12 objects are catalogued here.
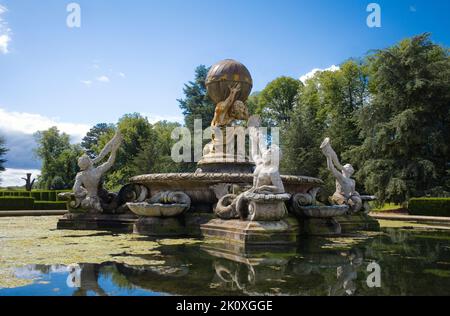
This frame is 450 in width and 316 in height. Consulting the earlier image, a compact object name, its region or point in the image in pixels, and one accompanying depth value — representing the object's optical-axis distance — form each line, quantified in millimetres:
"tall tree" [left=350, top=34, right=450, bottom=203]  25828
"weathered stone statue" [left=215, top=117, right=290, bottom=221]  8133
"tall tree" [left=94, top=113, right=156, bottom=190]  43500
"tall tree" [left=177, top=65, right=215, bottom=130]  41316
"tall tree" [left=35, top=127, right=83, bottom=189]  53906
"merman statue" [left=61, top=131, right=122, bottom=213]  11930
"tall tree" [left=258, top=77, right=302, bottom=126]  45812
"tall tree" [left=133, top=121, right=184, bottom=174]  38844
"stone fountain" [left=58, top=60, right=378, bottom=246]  8242
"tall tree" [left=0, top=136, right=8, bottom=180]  48781
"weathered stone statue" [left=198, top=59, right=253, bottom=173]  12539
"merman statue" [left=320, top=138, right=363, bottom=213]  12398
